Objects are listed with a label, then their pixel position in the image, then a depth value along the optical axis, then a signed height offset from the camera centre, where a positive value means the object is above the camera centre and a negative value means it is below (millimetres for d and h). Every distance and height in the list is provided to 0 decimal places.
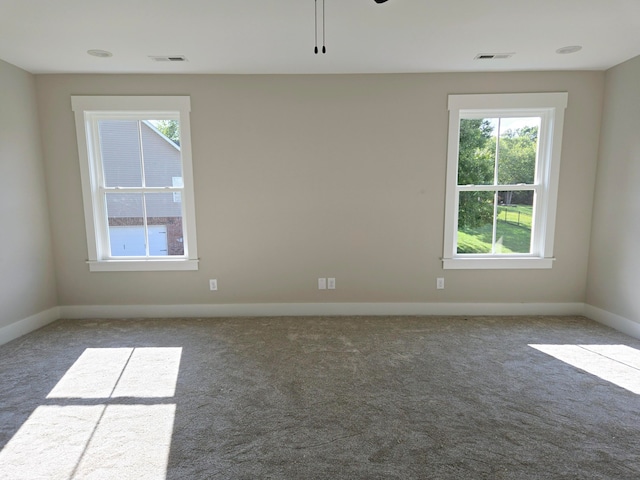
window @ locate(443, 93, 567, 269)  3477 +176
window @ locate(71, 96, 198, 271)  3486 +150
